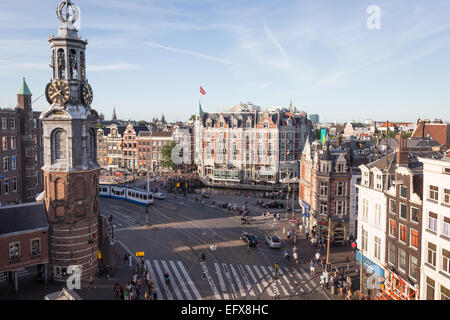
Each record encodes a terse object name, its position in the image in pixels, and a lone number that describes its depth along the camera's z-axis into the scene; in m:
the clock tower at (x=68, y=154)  36.66
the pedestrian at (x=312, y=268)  41.09
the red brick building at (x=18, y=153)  59.47
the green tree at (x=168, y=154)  119.50
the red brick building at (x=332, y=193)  52.41
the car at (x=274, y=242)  49.44
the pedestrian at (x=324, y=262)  43.00
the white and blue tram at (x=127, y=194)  74.81
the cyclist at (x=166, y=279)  37.34
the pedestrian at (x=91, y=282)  36.81
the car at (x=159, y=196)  81.94
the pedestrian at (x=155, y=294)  34.20
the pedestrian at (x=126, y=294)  34.22
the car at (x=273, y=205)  74.88
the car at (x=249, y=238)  50.06
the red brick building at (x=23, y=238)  35.06
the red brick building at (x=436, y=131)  67.00
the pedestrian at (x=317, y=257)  43.34
